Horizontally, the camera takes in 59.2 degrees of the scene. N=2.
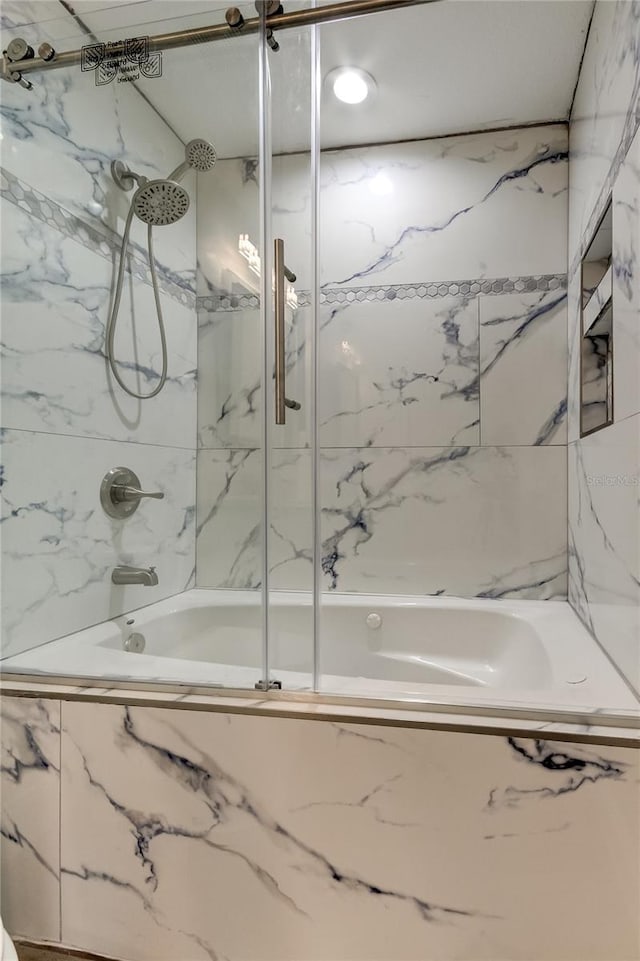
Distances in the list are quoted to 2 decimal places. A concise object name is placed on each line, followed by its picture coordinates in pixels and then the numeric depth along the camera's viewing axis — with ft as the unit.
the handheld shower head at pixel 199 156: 4.37
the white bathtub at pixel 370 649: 3.57
